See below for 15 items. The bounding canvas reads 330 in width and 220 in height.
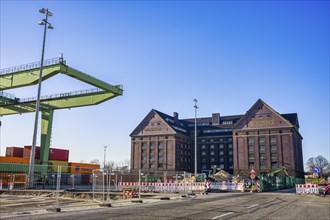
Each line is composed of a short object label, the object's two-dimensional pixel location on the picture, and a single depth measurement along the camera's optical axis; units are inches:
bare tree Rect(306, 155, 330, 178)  4332.7
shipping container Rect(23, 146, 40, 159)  1925.4
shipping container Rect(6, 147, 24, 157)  1979.6
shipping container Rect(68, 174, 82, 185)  1003.2
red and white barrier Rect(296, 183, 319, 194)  1088.8
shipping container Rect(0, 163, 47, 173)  1245.0
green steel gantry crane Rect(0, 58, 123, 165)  1214.8
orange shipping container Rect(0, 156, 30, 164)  1697.8
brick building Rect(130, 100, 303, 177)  2628.0
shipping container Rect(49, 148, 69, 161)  2127.2
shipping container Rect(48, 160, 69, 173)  2022.6
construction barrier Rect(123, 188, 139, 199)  832.5
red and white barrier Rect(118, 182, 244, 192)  1139.9
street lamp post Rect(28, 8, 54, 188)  1035.3
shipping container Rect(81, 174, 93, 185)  970.3
